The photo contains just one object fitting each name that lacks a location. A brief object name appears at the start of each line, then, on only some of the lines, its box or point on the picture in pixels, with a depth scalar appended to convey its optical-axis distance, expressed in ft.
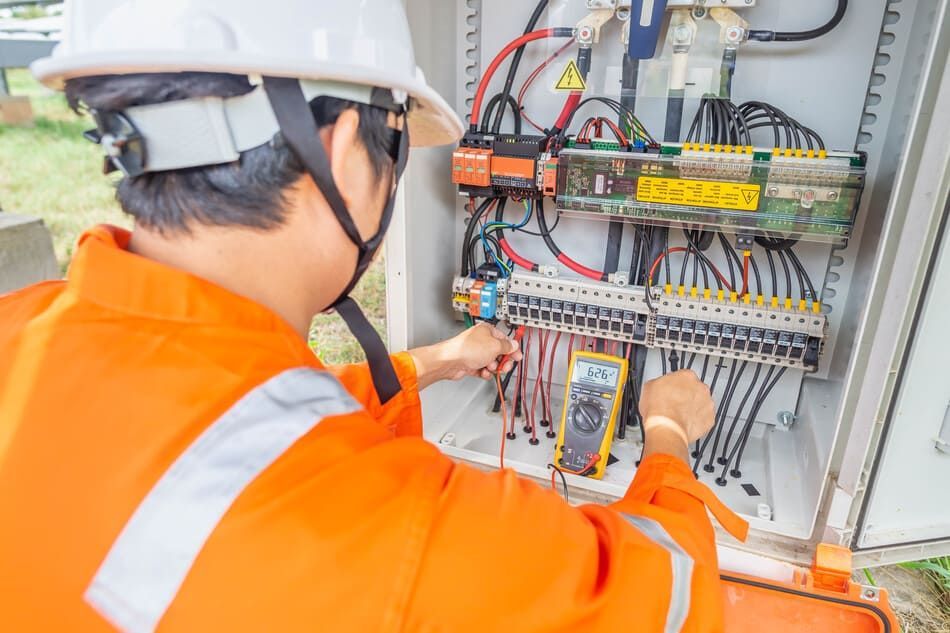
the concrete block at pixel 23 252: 8.20
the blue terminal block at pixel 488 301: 4.81
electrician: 1.59
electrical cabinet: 3.19
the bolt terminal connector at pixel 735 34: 4.00
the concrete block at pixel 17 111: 15.23
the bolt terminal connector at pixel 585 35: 4.33
